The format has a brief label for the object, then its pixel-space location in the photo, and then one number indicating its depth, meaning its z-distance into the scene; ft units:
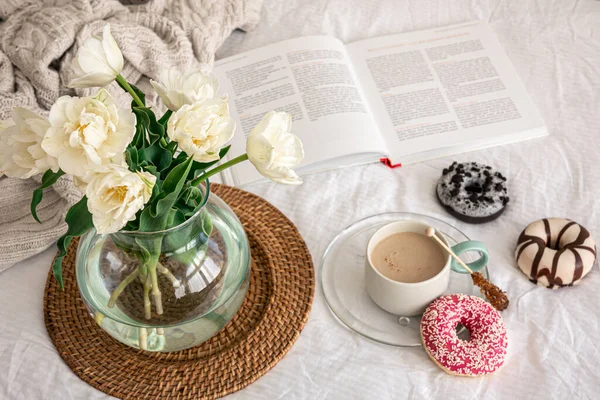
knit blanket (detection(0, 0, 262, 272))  2.83
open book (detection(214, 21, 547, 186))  3.20
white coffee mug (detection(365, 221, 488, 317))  2.41
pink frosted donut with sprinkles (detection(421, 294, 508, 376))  2.35
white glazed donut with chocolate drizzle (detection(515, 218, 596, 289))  2.60
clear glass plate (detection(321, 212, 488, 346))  2.55
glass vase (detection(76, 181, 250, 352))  2.11
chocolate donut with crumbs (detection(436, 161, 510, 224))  2.85
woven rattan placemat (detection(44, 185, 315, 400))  2.39
